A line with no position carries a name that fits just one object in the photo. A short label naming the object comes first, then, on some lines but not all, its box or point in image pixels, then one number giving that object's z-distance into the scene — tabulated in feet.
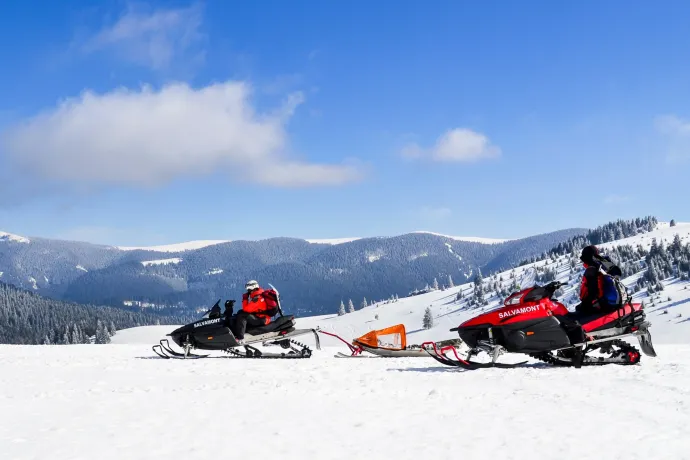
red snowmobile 36.58
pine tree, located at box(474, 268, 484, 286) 636.89
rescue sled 47.24
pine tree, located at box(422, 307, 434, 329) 526.16
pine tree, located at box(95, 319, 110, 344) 442.34
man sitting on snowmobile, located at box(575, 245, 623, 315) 37.68
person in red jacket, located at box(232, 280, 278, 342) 50.29
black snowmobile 50.39
